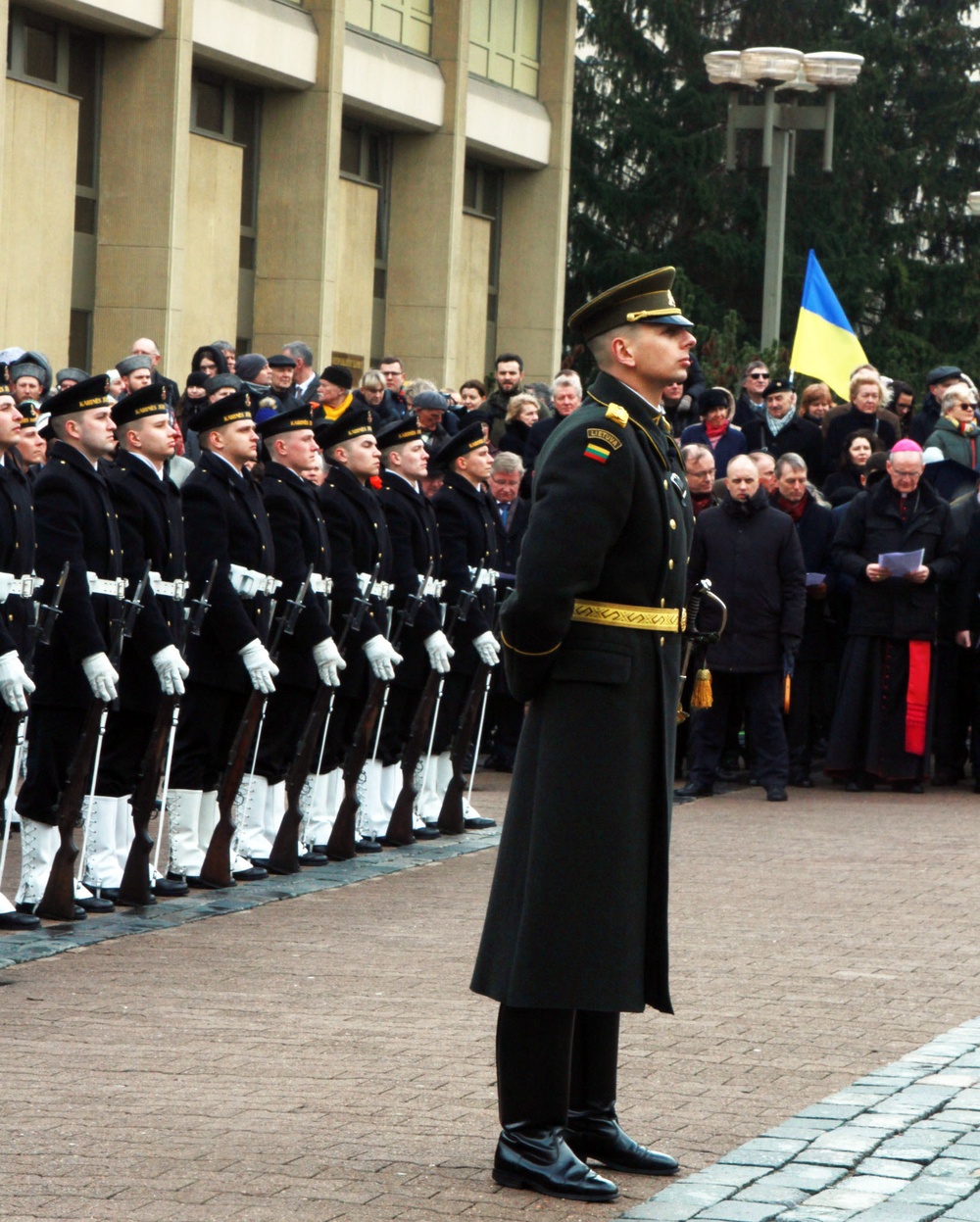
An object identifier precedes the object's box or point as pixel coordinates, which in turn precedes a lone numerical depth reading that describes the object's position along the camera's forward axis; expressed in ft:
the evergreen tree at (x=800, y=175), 127.03
